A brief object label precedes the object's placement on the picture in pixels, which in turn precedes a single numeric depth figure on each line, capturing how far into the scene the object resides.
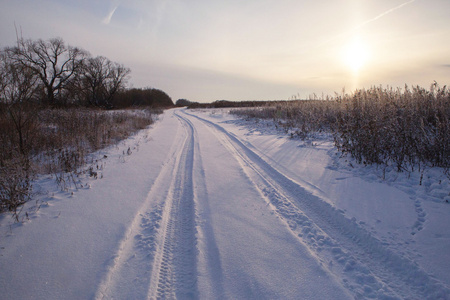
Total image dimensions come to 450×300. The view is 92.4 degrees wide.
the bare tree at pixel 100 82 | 37.43
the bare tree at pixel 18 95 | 5.32
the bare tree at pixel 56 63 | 29.42
